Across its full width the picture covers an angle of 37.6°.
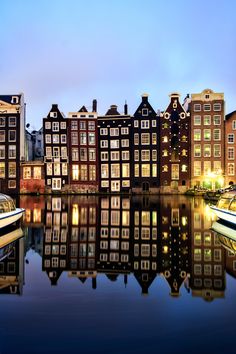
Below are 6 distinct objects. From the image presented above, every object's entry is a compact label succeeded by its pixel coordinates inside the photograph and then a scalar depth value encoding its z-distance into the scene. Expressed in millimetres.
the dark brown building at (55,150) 65000
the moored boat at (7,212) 18109
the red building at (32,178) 64562
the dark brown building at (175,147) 63719
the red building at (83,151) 65062
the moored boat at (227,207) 20172
